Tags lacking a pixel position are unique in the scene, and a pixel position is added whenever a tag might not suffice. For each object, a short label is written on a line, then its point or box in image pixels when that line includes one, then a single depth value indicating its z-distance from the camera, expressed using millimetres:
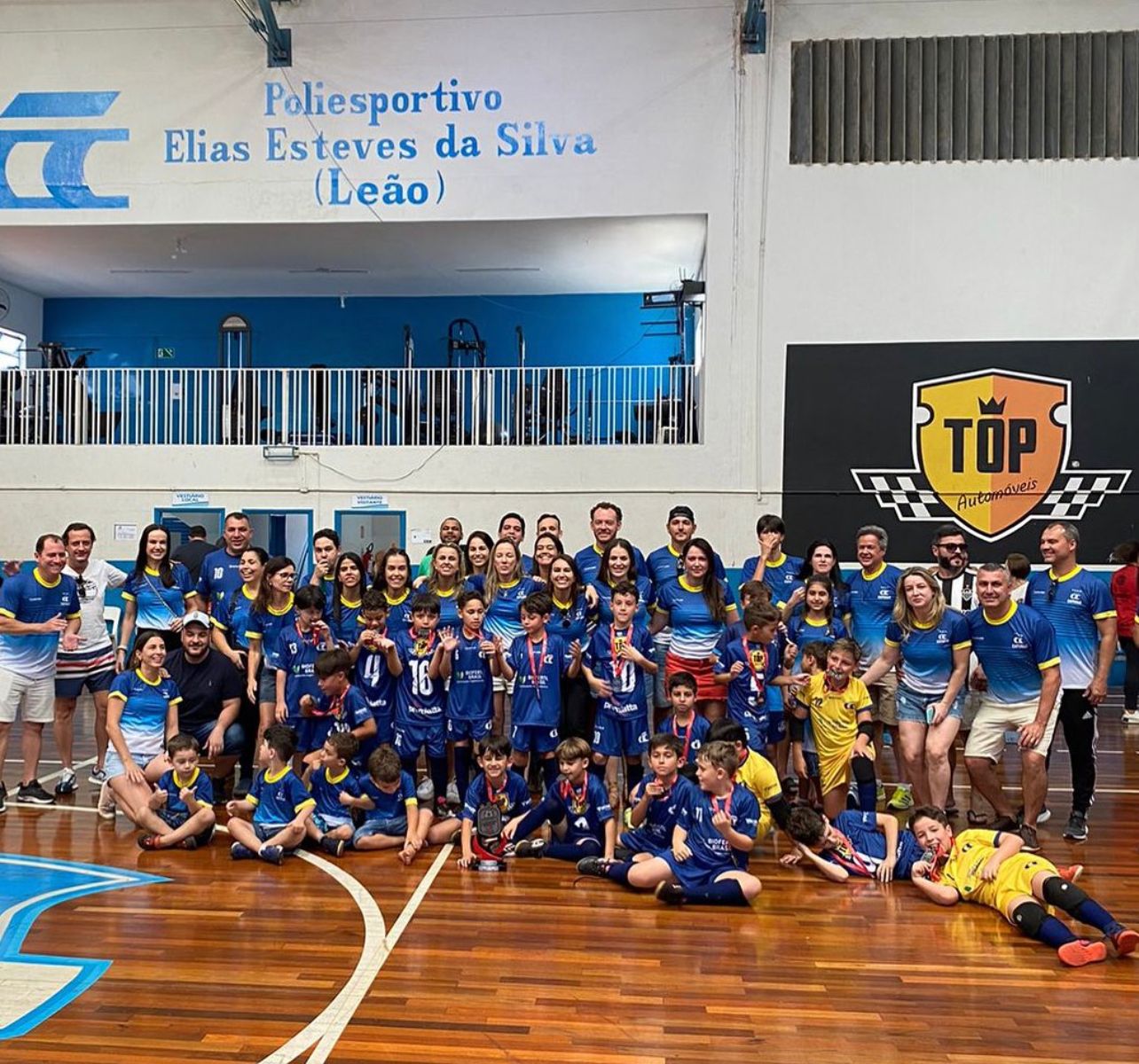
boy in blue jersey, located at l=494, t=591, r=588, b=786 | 6535
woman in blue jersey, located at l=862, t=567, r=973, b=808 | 6219
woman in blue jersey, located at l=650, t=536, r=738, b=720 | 6797
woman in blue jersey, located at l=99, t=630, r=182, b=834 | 6316
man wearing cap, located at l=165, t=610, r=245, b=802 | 6840
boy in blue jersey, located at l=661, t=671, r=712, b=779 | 6055
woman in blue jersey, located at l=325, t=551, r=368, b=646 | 7047
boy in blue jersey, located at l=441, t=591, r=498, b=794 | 6602
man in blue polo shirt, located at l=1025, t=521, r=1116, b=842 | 6344
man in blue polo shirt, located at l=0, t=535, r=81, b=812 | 6758
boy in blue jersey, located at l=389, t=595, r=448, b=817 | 6629
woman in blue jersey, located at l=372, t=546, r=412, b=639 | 7039
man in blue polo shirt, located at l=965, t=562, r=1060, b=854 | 5992
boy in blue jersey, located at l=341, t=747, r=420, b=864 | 6016
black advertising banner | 11719
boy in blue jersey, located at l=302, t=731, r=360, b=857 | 6016
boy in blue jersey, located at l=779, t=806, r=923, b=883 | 5582
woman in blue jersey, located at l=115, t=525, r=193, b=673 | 7418
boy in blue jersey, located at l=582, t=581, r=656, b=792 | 6535
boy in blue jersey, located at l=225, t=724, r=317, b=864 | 5863
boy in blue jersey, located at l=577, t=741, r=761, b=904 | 5211
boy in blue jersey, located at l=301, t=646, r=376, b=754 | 6477
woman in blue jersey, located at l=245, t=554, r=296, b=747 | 7035
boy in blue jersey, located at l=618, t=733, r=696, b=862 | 5406
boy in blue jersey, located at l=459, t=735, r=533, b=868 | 5789
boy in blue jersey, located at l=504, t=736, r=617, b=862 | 5797
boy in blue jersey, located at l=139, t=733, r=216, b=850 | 6043
